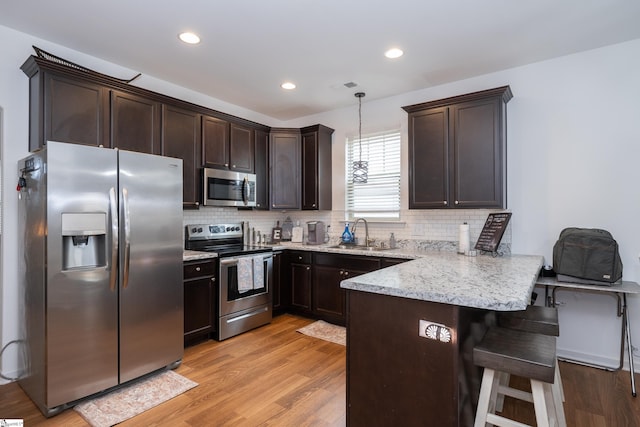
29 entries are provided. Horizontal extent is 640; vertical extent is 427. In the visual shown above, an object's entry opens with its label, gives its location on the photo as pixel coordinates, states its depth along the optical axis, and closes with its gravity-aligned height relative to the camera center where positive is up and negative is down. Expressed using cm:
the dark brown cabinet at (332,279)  381 -76
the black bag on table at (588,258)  266 -35
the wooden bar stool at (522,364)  149 -67
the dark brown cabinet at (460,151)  322 +63
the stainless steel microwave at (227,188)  377 +33
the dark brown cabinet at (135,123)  301 +86
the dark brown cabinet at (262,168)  447 +64
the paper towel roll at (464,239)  341 -25
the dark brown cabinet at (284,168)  463 +64
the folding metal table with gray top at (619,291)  259 -67
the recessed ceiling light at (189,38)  274 +146
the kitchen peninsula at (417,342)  151 -62
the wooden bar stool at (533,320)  204 -66
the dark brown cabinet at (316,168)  455 +64
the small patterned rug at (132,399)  222 -129
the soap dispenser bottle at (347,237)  441 -28
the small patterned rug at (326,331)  361 -129
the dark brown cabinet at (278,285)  423 -87
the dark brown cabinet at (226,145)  384 +84
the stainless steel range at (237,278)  356 -69
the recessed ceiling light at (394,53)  302 +146
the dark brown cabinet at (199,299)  327 -82
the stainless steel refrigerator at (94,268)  224 -37
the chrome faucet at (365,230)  434 -19
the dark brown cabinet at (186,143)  343 +76
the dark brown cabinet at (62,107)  260 +88
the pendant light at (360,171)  385 +50
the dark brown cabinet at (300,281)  421 -82
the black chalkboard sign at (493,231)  315 -16
